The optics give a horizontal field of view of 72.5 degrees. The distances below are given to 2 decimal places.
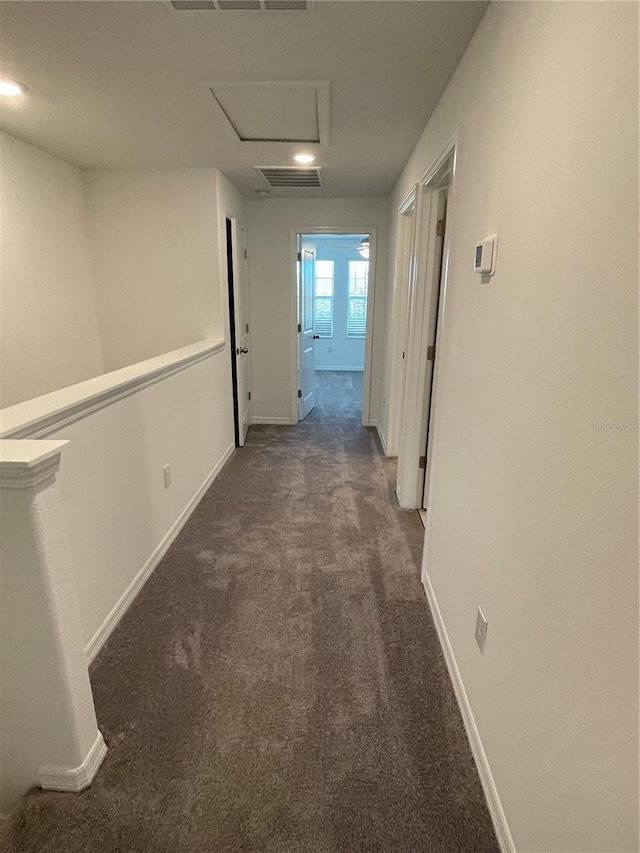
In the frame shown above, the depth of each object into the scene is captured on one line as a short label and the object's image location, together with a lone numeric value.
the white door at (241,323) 4.02
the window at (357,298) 7.66
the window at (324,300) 7.73
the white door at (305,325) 4.70
